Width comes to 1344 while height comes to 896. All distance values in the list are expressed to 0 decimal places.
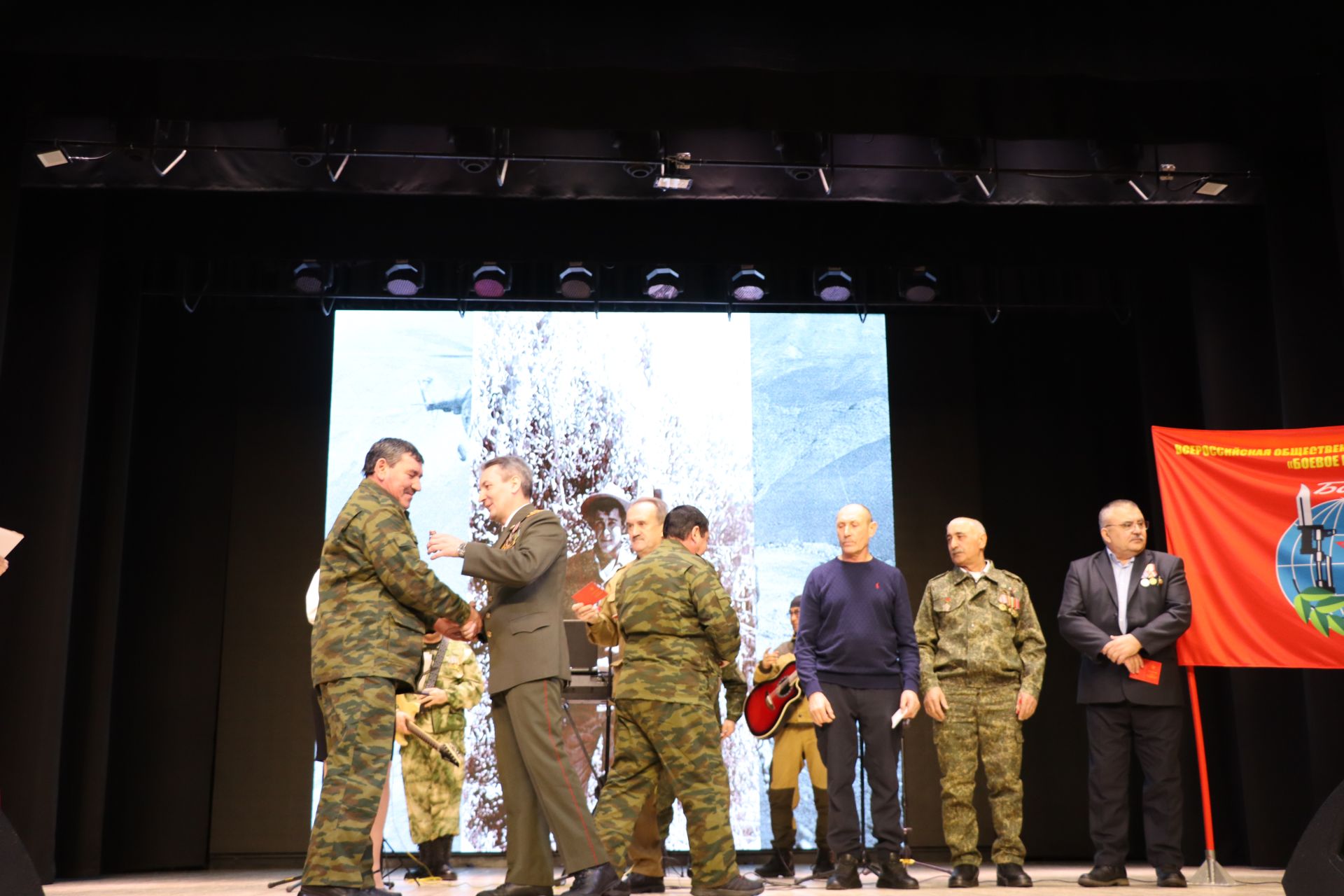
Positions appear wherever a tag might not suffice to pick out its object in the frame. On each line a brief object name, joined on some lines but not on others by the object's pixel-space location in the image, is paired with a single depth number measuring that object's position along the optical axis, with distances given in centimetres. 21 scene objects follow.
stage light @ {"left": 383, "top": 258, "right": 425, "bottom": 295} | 786
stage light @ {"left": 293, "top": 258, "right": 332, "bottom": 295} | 794
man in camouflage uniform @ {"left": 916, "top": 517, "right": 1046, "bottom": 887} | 559
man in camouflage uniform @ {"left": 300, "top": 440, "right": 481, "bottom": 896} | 409
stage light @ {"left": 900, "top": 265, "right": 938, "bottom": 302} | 803
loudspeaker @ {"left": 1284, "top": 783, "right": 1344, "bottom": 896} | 347
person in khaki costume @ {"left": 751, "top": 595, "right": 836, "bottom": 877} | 669
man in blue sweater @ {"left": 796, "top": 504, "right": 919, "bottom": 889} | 545
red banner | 553
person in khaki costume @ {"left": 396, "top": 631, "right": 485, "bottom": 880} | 649
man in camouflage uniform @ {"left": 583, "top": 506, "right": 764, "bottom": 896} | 461
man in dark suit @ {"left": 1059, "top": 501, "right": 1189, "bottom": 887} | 552
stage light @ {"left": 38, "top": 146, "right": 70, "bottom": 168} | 646
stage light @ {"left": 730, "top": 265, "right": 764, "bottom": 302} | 803
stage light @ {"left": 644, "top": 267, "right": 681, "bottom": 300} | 796
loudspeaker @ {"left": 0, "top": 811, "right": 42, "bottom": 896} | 338
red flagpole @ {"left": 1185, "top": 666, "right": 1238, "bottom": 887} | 544
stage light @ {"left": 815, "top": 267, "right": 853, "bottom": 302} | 796
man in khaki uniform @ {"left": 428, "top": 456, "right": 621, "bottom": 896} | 431
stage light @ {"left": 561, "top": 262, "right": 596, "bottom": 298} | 793
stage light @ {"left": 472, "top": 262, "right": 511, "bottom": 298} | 789
